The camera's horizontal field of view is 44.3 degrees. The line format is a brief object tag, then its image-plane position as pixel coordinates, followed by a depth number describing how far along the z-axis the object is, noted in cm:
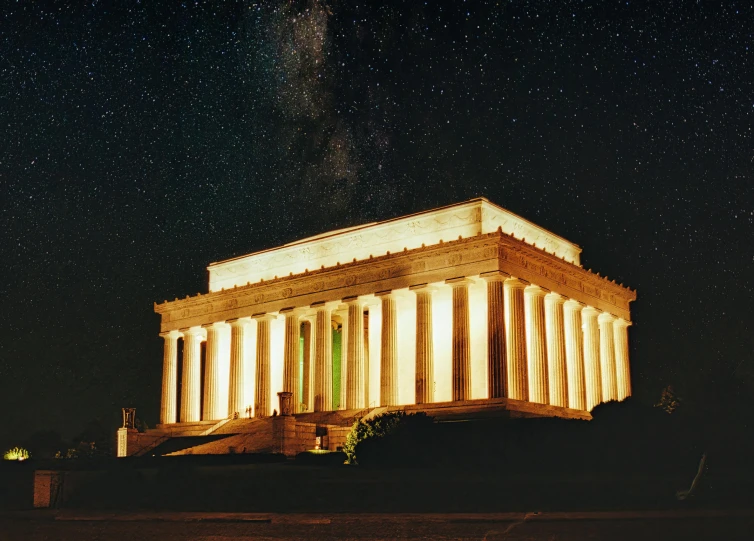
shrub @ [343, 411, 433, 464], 3566
